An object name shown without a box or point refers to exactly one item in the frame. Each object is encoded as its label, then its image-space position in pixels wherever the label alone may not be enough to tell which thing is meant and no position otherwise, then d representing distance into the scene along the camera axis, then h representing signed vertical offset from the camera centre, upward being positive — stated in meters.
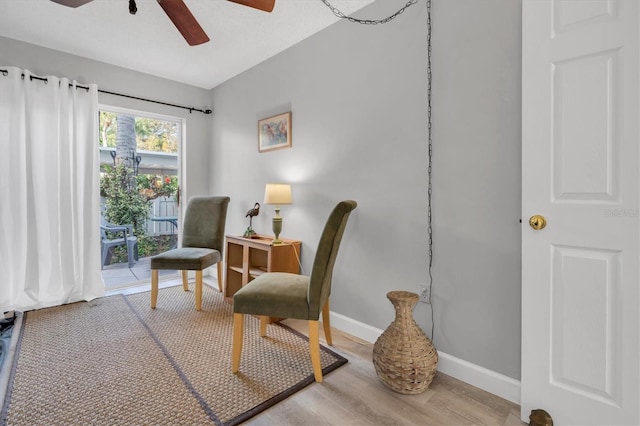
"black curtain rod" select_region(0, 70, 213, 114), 2.79 +1.23
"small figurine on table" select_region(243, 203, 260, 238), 3.08 -0.08
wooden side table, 2.58 -0.46
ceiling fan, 1.65 +1.09
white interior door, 1.21 -0.02
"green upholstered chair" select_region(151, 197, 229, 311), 2.86 -0.28
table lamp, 2.64 +0.10
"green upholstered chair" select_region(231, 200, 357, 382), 1.73 -0.51
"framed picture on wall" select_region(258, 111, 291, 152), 2.89 +0.74
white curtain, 2.70 +0.16
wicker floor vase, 1.63 -0.79
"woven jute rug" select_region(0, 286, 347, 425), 1.50 -0.96
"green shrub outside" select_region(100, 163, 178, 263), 3.45 +0.11
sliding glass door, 3.45 +0.22
